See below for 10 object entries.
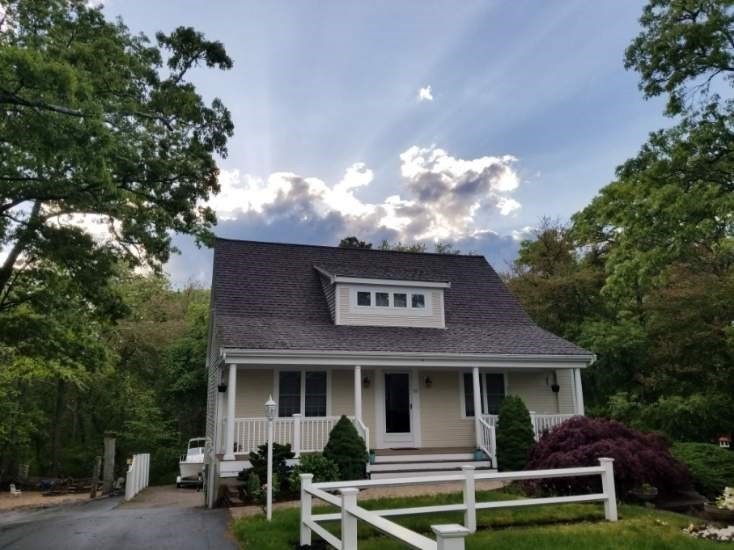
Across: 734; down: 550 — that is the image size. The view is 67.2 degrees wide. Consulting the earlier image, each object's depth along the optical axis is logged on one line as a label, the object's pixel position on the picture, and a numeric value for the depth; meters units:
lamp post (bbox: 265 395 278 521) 9.18
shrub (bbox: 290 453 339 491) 11.49
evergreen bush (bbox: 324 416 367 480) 11.87
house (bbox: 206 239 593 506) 13.12
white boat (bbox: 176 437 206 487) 21.30
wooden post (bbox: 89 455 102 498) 19.58
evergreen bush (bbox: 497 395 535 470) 13.11
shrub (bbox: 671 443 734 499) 10.40
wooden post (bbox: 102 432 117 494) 20.58
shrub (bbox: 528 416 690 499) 9.54
